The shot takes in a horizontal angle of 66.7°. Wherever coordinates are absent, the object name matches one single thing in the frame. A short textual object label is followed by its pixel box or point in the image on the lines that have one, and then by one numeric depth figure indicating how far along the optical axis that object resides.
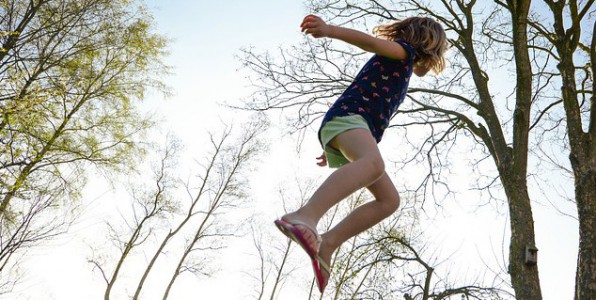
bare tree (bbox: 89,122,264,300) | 13.41
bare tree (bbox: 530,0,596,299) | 4.37
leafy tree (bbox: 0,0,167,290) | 5.70
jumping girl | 1.70
